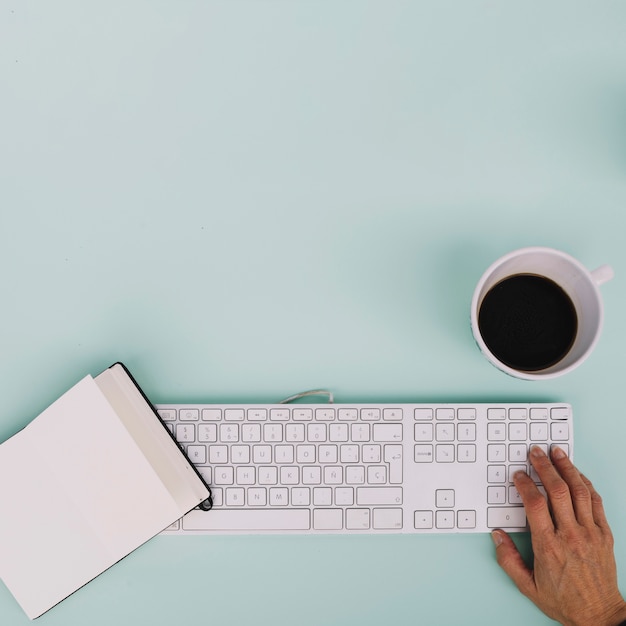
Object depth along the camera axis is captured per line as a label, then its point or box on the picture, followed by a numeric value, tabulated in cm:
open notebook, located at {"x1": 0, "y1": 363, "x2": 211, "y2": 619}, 64
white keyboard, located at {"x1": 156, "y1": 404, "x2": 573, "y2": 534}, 69
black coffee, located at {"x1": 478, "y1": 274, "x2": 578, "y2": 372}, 65
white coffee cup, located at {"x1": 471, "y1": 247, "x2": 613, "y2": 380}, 60
